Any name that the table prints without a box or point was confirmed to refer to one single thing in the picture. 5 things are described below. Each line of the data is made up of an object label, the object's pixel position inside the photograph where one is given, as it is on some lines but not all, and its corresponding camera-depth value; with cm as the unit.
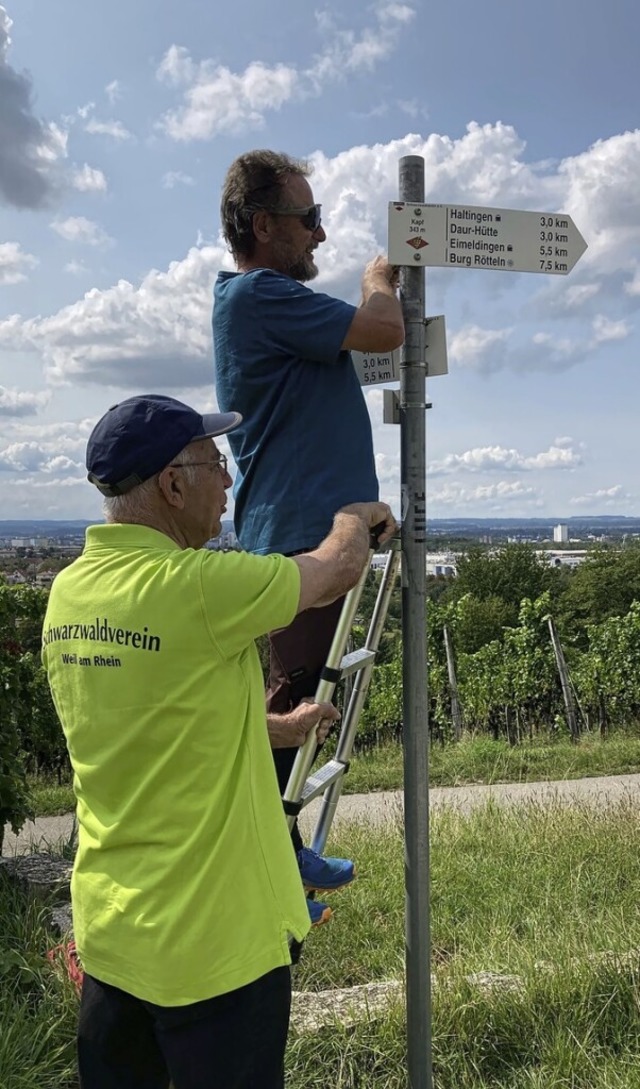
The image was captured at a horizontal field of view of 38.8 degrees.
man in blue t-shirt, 240
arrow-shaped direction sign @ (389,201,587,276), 247
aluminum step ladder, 233
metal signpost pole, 248
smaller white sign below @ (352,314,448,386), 259
